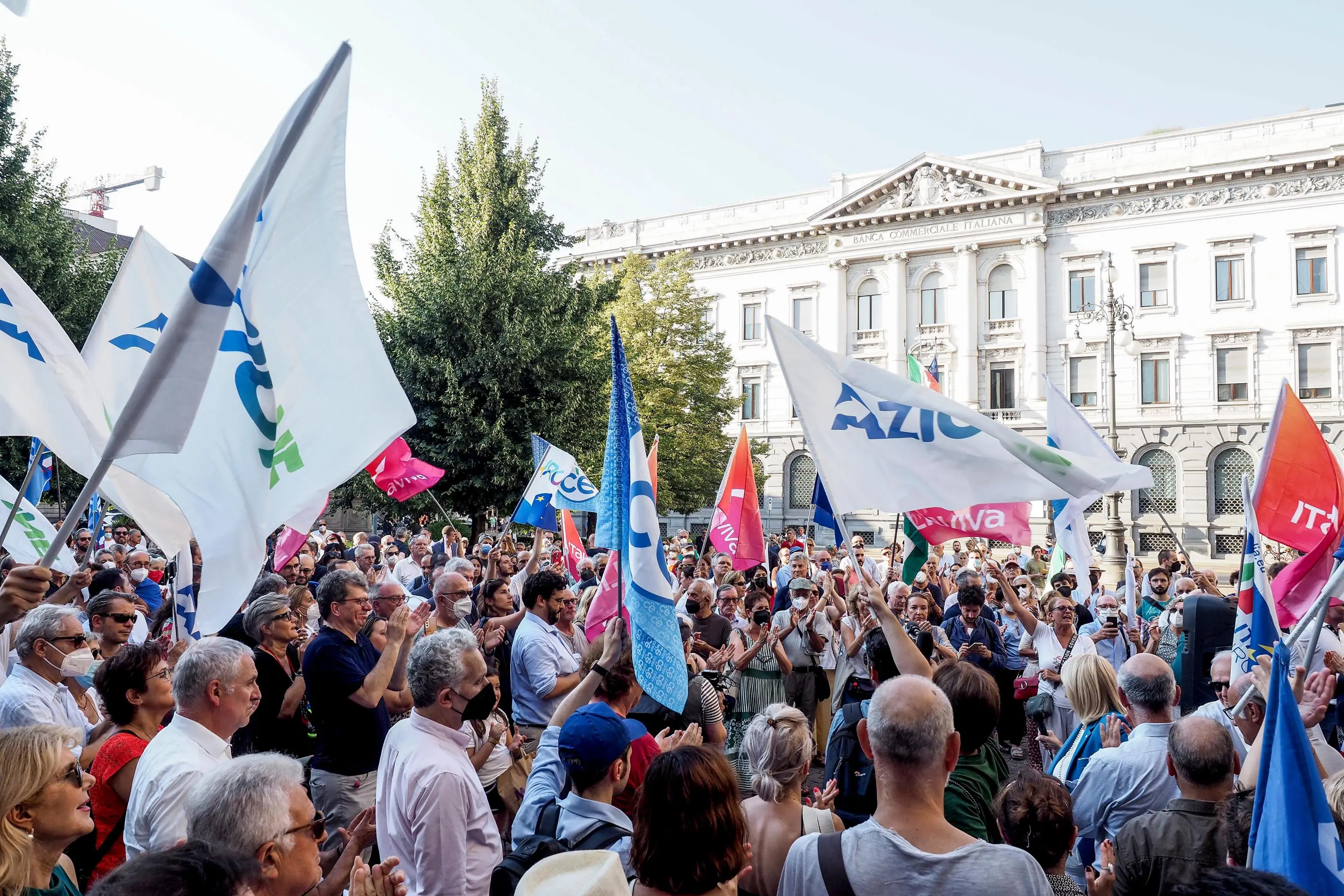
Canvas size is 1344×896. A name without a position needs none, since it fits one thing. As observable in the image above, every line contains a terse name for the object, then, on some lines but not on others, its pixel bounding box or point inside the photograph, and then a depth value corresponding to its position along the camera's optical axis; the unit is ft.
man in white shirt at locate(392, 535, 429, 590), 39.01
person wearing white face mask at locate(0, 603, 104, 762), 13.46
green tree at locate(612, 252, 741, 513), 120.26
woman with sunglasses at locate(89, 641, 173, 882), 11.29
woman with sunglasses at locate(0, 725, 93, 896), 8.15
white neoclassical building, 118.93
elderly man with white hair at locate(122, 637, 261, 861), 10.17
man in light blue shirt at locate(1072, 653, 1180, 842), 13.09
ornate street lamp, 74.90
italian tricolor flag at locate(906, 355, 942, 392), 40.75
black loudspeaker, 24.02
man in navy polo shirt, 15.02
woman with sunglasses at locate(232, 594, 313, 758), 17.16
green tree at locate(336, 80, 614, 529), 74.02
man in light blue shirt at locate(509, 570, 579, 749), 19.01
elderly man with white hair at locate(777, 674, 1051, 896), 7.88
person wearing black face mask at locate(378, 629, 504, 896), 10.71
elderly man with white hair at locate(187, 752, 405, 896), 8.09
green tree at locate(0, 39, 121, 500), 60.95
